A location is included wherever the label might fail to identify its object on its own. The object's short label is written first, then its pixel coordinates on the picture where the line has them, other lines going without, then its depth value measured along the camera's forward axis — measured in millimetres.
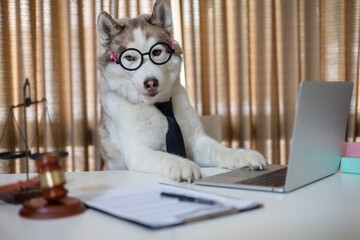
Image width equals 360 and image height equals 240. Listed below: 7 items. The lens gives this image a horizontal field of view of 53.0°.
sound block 636
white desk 548
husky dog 1461
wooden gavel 631
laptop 779
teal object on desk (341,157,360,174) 1033
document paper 593
